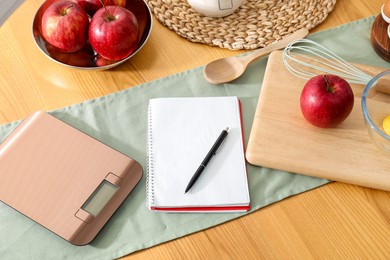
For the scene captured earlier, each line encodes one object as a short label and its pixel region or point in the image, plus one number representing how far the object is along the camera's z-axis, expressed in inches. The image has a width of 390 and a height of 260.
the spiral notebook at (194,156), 31.9
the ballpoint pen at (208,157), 32.2
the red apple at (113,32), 35.8
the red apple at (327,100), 32.6
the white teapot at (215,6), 39.7
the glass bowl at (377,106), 33.0
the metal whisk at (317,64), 37.1
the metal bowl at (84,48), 37.6
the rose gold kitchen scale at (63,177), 30.7
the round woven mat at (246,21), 40.0
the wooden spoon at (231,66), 37.8
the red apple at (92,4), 38.3
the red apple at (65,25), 36.2
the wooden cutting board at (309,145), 32.8
